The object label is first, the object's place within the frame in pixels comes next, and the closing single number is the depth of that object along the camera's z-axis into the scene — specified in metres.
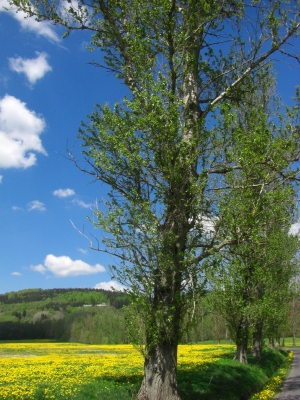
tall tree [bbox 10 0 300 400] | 9.26
